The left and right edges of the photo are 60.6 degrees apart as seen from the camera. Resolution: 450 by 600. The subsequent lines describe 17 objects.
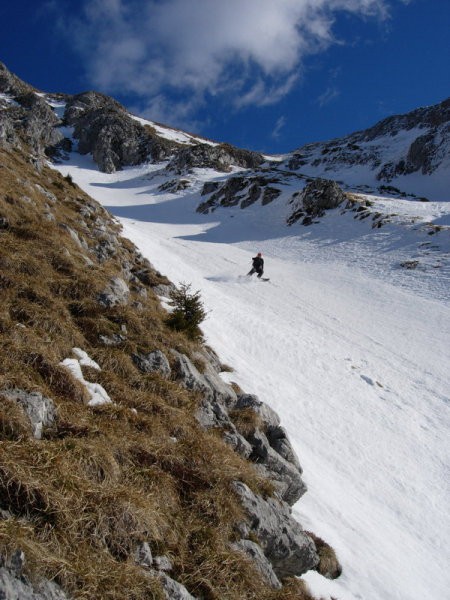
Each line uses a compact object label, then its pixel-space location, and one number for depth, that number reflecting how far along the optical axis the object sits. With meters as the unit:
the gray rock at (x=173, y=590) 3.93
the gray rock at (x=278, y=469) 7.19
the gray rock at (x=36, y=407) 4.79
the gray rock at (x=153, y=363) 7.41
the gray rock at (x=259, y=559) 5.05
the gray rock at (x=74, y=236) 12.34
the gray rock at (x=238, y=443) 7.09
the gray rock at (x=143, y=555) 4.03
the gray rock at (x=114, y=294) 8.65
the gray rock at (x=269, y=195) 55.21
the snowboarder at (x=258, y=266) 25.86
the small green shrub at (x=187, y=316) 9.87
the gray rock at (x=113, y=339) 7.48
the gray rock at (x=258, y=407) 8.52
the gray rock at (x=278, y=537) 5.56
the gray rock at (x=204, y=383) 7.91
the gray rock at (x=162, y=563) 4.18
